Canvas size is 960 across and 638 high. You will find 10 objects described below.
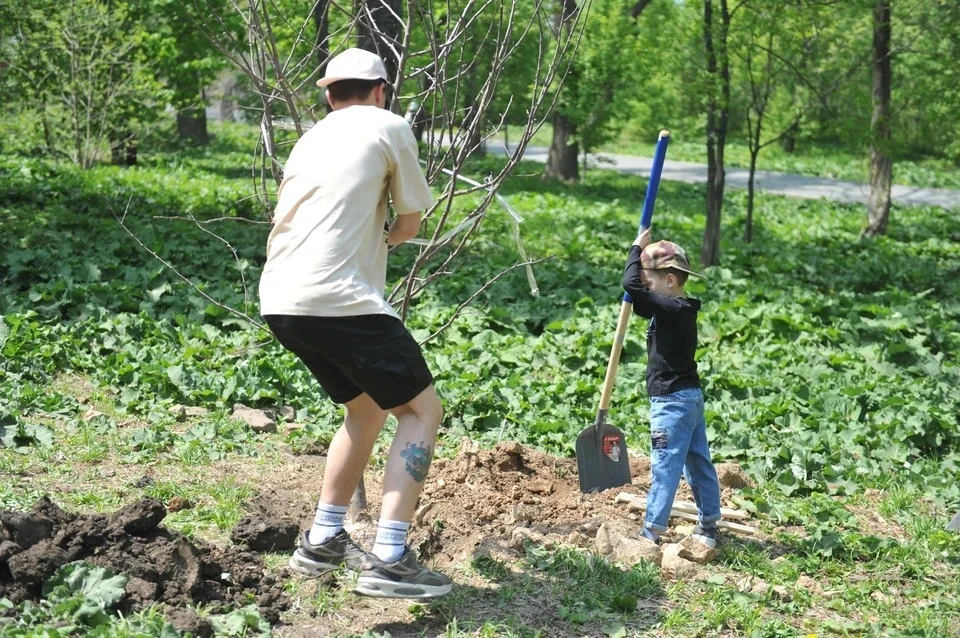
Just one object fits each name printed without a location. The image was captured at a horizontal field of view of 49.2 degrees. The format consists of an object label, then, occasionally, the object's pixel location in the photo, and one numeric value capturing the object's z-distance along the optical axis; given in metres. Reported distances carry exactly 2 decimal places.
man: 3.35
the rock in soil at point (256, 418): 5.92
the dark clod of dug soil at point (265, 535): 4.00
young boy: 4.41
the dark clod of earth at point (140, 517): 3.63
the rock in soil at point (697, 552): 4.35
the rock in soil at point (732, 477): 5.52
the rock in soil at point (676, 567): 4.15
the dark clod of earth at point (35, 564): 3.26
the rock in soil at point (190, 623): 3.20
